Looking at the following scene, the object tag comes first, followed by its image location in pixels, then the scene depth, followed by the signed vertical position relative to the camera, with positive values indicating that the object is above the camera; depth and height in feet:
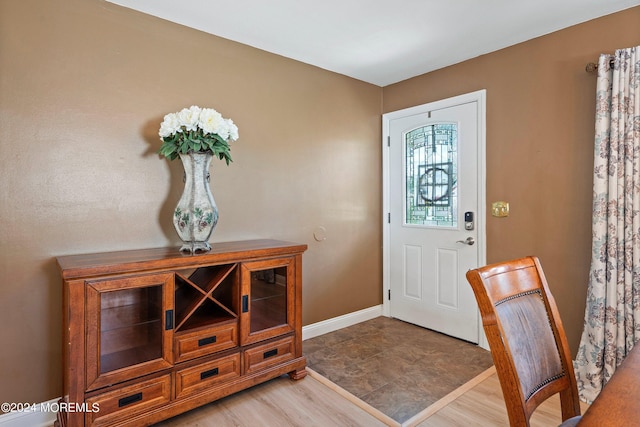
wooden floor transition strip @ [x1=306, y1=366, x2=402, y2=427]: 6.41 -3.76
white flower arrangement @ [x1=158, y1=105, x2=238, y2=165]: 6.73 +1.63
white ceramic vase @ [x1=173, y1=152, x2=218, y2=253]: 6.84 +0.10
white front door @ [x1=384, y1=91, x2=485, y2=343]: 9.75 +0.08
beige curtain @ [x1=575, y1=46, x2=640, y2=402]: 6.74 -0.12
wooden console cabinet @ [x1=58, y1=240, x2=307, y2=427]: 5.46 -2.13
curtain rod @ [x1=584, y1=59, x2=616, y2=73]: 7.33 +3.14
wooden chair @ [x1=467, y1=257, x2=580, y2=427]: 3.02 -1.19
